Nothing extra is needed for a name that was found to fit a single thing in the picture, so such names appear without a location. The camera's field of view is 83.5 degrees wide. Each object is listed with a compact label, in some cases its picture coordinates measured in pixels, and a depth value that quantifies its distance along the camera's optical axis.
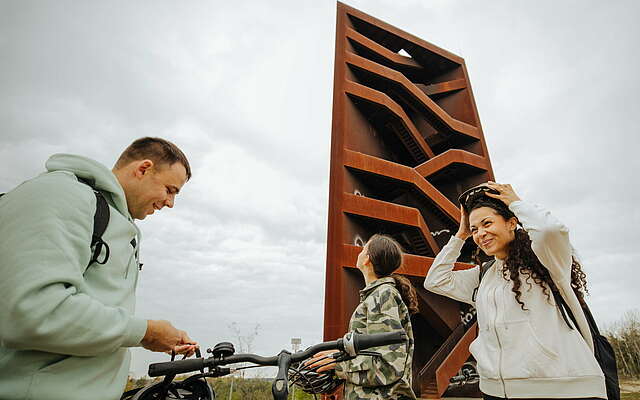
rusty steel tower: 10.19
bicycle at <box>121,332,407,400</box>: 1.47
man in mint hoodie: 1.16
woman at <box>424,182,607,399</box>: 2.10
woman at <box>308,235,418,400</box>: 2.41
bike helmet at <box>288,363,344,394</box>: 2.07
